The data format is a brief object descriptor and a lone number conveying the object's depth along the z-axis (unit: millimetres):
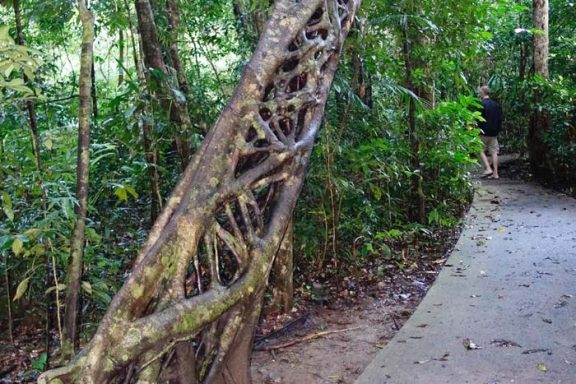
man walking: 10742
